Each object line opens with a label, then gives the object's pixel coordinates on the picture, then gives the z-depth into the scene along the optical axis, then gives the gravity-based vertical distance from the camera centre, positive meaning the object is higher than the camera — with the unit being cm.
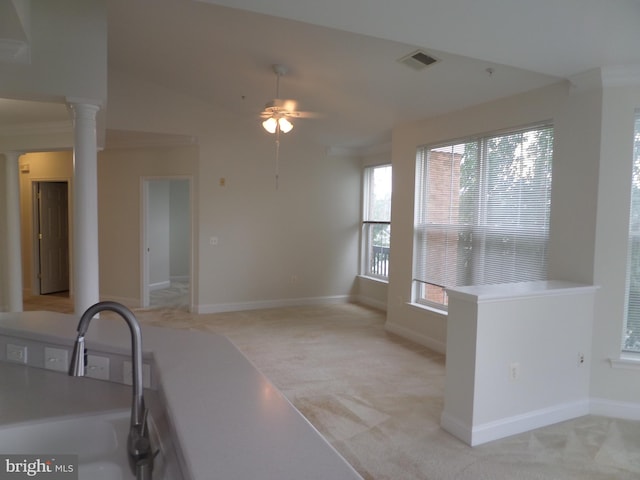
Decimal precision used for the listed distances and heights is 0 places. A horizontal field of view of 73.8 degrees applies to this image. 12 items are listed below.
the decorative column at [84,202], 328 +5
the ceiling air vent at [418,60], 362 +135
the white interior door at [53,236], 751 -50
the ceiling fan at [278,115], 412 +95
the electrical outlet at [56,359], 171 -61
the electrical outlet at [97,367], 161 -60
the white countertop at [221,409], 85 -51
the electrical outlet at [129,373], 150 -59
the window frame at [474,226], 382 -11
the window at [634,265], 322 -36
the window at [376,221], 693 -13
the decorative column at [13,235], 568 -37
